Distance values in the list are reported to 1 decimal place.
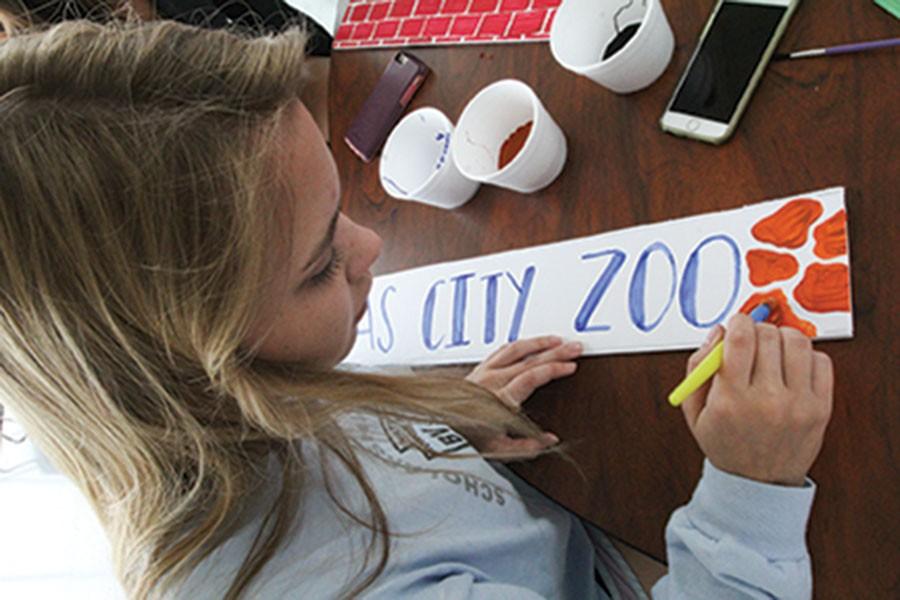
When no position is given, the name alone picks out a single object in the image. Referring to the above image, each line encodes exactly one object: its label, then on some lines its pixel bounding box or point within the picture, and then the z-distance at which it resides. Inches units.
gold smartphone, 20.1
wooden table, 17.2
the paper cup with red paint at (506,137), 22.0
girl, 15.7
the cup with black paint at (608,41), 20.5
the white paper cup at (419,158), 25.5
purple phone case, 27.9
